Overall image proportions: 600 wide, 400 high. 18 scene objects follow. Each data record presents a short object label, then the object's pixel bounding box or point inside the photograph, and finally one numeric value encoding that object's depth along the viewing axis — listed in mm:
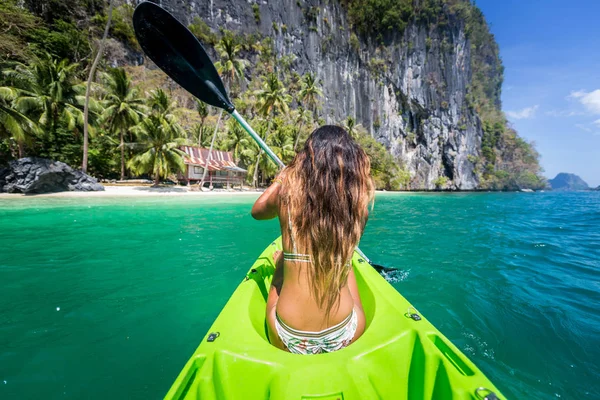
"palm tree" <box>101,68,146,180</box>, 21234
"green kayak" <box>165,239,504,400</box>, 1098
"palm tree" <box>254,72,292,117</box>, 25344
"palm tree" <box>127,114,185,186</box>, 20922
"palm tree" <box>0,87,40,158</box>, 13727
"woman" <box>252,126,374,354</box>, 1382
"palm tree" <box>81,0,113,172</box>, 18062
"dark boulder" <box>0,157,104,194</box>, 15305
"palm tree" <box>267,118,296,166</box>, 28828
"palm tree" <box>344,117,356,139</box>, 35788
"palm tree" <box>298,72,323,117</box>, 29530
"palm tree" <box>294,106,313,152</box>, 30234
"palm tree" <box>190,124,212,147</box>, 31255
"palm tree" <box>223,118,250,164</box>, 30422
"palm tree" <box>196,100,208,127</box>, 27362
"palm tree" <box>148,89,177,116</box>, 22641
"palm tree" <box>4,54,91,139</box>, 16453
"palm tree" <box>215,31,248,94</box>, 25250
